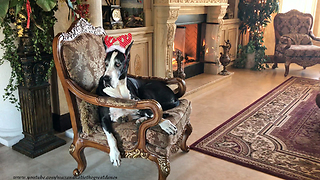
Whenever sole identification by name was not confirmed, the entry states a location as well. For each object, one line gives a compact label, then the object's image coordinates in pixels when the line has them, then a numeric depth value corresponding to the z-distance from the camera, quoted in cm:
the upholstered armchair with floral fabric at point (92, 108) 193
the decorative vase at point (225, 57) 511
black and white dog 188
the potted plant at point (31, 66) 229
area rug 243
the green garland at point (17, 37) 229
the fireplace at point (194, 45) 488
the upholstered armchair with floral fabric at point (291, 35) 554
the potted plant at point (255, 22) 583
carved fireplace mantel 380
